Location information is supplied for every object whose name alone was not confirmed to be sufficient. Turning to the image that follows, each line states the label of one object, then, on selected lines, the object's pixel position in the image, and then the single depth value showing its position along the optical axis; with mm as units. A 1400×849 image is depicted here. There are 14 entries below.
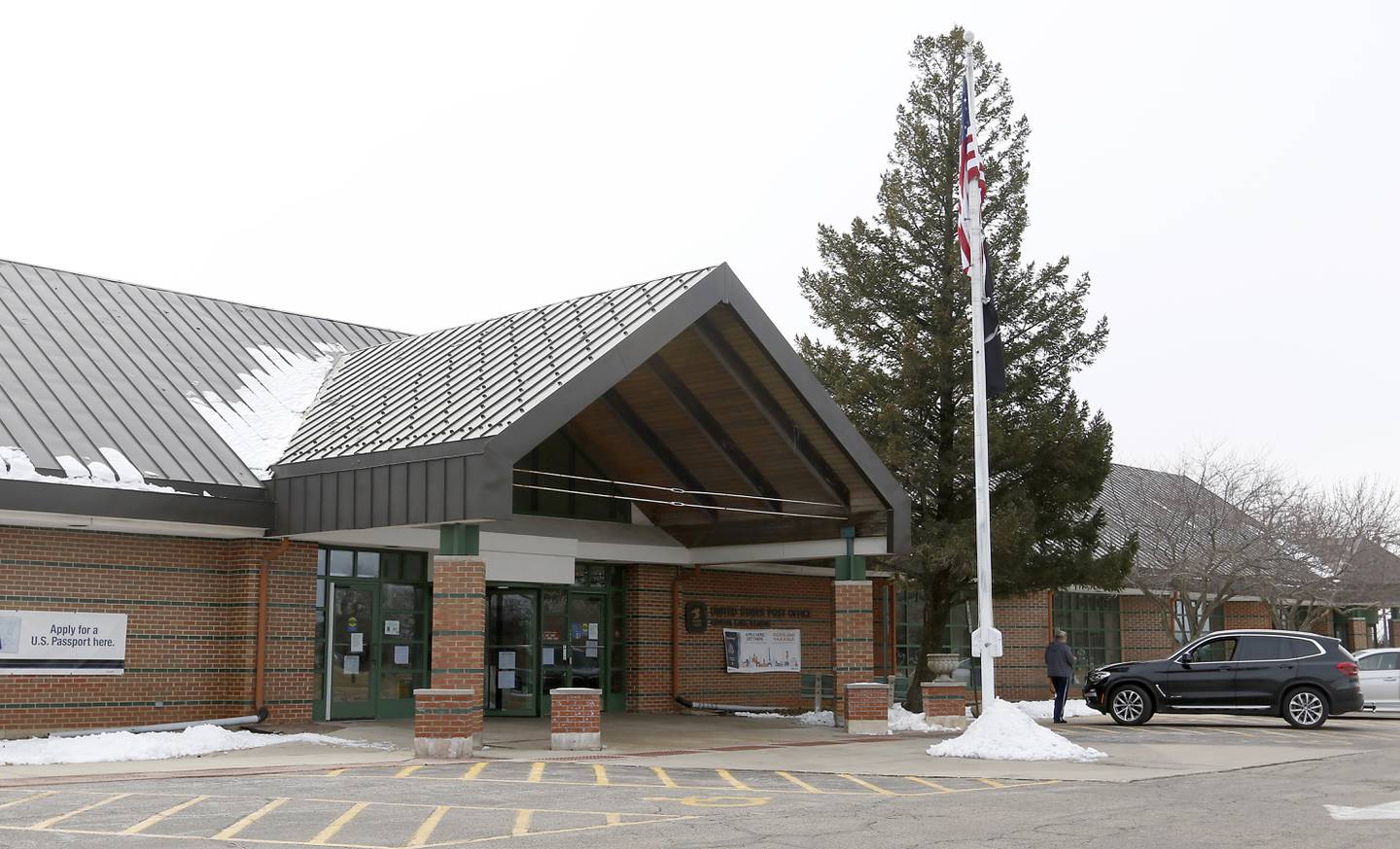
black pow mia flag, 19297
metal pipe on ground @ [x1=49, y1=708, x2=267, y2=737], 18500
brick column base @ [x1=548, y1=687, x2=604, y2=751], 17375
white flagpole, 17969
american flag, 18750
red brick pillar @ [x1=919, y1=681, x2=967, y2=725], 22797
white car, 26891
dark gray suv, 22719
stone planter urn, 25609
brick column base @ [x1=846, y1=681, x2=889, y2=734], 21109
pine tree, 25375
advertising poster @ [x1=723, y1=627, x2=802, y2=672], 27109
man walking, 23484
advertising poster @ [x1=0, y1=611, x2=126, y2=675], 17828
